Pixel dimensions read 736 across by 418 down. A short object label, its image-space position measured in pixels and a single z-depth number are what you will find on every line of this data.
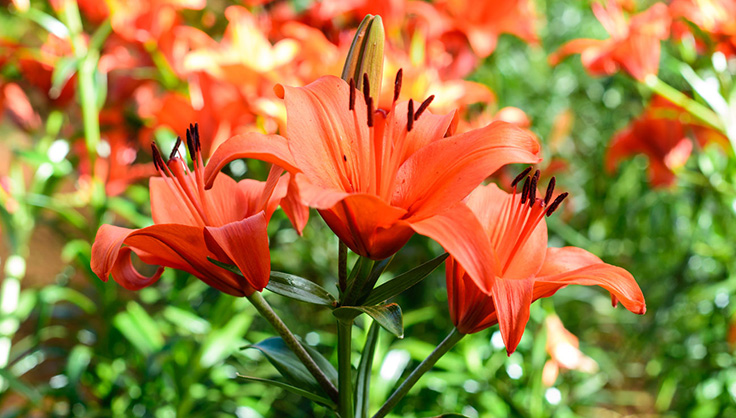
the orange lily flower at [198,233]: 0.82
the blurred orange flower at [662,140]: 1.63
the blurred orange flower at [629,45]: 1.49
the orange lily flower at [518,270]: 0.81
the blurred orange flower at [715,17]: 1.41
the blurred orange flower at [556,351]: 1.53
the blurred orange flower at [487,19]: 1.68
